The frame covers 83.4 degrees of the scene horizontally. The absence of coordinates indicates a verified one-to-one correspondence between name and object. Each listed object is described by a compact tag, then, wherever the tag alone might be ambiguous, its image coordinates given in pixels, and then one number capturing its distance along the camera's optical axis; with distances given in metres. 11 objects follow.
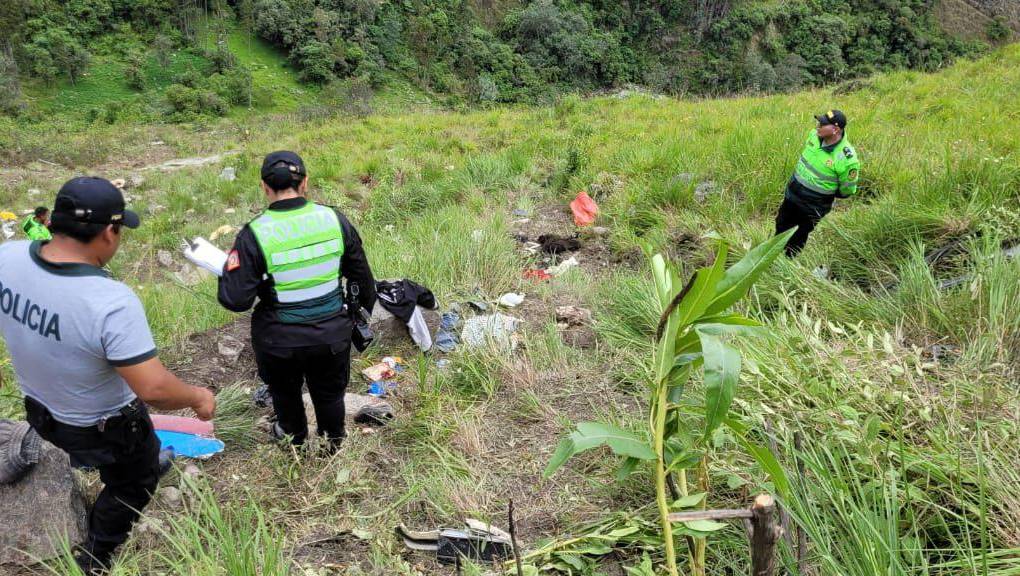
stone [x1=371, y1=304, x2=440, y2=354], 3.91
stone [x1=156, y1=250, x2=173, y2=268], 7.88
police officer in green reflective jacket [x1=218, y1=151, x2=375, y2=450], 2.41
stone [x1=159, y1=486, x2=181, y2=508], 2.47
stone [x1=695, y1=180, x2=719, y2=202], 5.79
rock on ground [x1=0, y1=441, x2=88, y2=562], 2.19
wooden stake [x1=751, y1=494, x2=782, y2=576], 0.98
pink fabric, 2.85
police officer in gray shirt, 1.76
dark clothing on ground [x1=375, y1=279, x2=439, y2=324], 3.83
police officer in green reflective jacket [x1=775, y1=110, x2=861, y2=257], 4.29
